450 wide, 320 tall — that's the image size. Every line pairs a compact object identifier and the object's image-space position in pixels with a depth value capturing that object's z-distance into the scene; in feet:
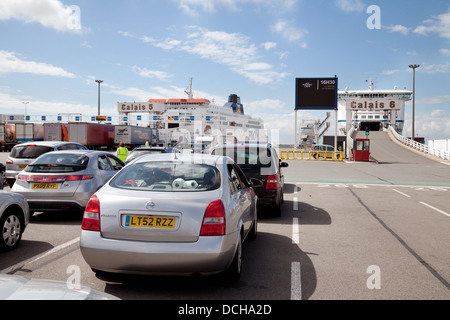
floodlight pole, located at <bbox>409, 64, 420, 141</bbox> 140.42
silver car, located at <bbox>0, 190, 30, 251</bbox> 17.72
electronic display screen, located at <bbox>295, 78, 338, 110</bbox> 120.57
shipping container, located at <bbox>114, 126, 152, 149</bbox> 172.55
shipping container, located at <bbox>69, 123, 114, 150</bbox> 143.95
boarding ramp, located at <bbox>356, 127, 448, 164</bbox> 111.55
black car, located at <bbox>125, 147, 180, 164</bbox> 48.85
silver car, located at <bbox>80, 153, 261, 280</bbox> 12.41
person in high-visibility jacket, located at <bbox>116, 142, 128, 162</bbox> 52.85
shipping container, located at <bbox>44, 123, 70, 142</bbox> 142.45
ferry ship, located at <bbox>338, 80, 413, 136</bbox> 248.52
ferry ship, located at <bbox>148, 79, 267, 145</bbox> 257.98
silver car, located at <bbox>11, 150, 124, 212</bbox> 24.26
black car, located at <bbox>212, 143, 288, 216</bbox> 26.37
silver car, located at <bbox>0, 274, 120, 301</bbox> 7.07
